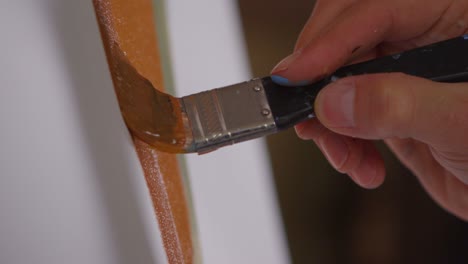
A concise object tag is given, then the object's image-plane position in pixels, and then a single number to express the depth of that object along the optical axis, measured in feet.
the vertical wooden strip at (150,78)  2.01
